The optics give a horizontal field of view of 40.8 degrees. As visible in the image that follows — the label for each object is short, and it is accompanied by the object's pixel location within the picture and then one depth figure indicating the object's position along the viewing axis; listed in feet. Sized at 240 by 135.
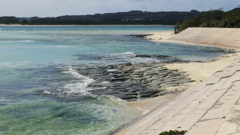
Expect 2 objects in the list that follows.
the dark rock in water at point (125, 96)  55.88
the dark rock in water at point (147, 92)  58.36
